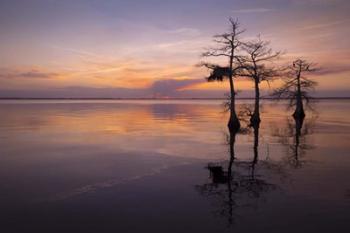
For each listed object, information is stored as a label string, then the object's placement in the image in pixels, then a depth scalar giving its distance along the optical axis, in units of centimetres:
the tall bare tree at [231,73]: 3421
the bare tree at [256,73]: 3659
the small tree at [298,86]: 4819
